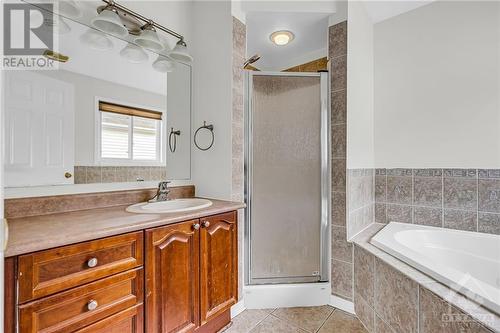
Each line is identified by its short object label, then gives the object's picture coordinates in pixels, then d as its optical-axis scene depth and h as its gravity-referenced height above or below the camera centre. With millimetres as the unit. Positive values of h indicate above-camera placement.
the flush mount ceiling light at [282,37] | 2279 +1316
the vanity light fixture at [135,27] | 1445 +944
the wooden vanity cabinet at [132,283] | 824 -532
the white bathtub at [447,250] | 1159 -569
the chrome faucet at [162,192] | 1641 -188
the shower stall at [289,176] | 1964 -83
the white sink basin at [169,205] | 1342 -262
